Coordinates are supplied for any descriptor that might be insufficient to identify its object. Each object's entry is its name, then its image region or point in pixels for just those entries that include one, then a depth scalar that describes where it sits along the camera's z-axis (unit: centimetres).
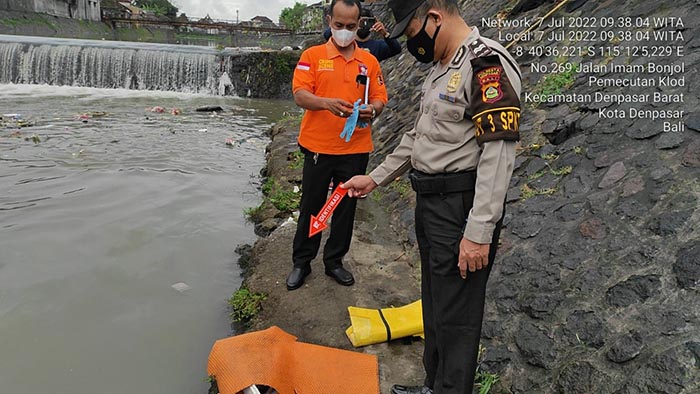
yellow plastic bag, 281
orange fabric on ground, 237
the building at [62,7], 3475
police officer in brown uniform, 169
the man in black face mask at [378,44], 437
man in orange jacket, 304
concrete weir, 1650
